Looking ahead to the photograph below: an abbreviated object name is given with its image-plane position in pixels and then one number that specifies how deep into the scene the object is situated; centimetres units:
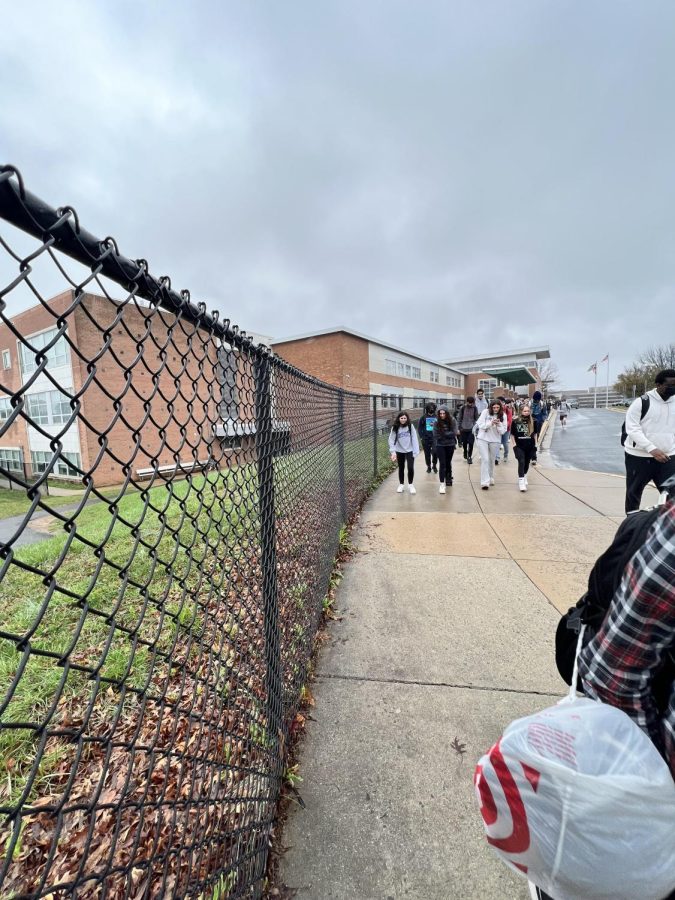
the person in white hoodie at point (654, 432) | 447
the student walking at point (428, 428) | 874
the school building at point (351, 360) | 3152
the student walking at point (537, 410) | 1279
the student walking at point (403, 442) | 724
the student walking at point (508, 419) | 838
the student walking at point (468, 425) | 1051
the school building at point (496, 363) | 5744
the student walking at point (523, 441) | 752
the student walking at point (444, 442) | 743
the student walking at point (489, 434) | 733
